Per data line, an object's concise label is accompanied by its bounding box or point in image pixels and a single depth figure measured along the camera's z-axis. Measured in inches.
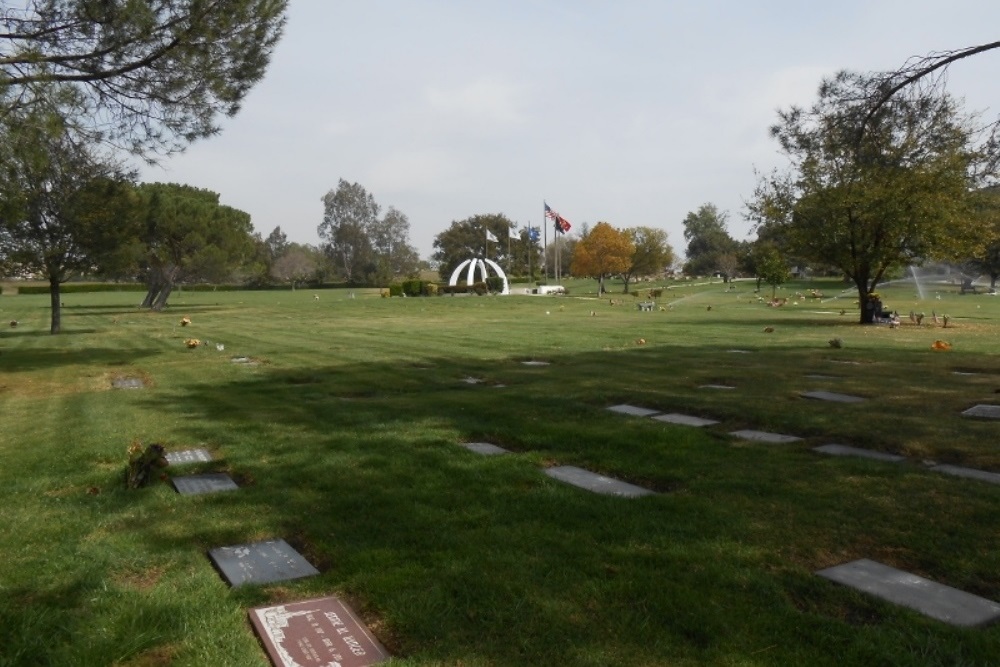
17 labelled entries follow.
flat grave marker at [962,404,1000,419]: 293.4
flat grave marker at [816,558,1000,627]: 123.3
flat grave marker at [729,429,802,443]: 262.4
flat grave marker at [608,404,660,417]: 320.5
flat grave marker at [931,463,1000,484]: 205.6
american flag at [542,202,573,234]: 2065.7
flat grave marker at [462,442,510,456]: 251.6
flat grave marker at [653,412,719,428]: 295.7
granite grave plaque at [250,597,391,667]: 113.9
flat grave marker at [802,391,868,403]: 341.1
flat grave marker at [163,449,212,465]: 248.4
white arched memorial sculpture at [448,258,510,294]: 2353.6
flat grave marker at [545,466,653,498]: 200.1
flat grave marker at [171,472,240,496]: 211.9
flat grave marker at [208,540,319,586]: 146.3
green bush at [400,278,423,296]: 2094.5
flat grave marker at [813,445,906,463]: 234.5
